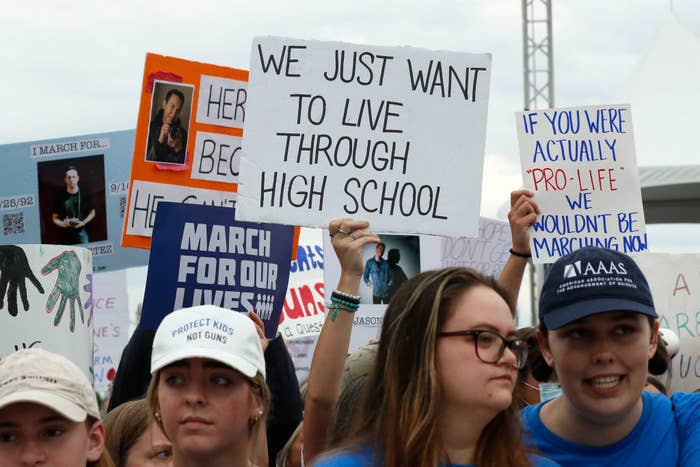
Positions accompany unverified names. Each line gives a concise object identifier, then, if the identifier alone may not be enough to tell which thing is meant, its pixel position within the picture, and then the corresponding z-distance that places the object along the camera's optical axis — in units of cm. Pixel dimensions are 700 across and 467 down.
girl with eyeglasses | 606
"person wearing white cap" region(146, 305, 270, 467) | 664
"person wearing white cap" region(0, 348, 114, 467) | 625
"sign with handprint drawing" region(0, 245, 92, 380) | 912
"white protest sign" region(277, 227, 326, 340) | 1816
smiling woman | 670
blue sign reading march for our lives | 1017
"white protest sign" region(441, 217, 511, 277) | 1811
